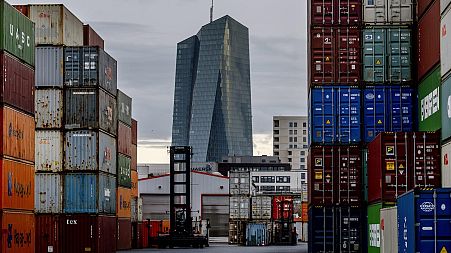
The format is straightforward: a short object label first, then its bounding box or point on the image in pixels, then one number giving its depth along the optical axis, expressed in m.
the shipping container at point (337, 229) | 46.97
